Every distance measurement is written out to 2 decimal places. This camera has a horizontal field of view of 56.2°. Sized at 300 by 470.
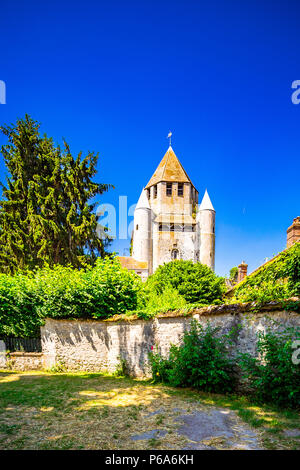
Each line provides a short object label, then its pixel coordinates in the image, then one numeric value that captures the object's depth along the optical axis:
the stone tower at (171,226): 38.47
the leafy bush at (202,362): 6.41
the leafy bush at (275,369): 5.13
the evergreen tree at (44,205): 17.48
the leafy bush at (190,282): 23.58
